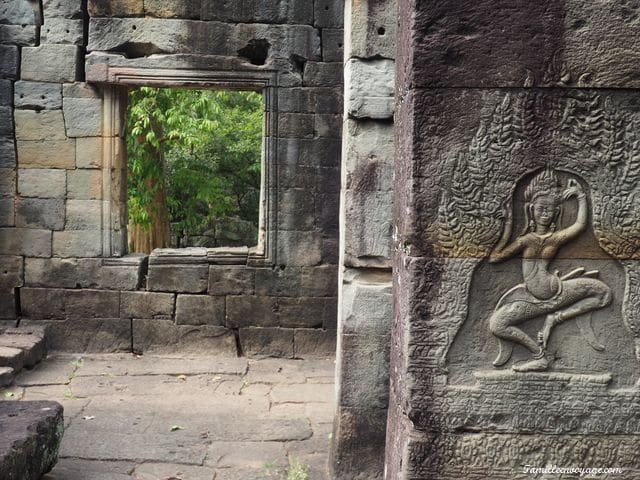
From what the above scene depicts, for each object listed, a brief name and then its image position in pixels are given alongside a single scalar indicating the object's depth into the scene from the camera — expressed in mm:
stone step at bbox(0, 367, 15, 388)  6359
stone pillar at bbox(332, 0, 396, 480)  4336
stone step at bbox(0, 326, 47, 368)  7098
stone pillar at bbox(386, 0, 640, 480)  2803
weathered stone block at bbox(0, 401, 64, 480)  3680
